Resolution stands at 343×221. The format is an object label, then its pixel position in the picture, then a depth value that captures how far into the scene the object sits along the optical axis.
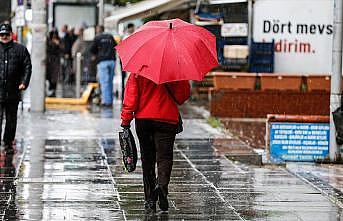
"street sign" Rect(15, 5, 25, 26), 29.75
